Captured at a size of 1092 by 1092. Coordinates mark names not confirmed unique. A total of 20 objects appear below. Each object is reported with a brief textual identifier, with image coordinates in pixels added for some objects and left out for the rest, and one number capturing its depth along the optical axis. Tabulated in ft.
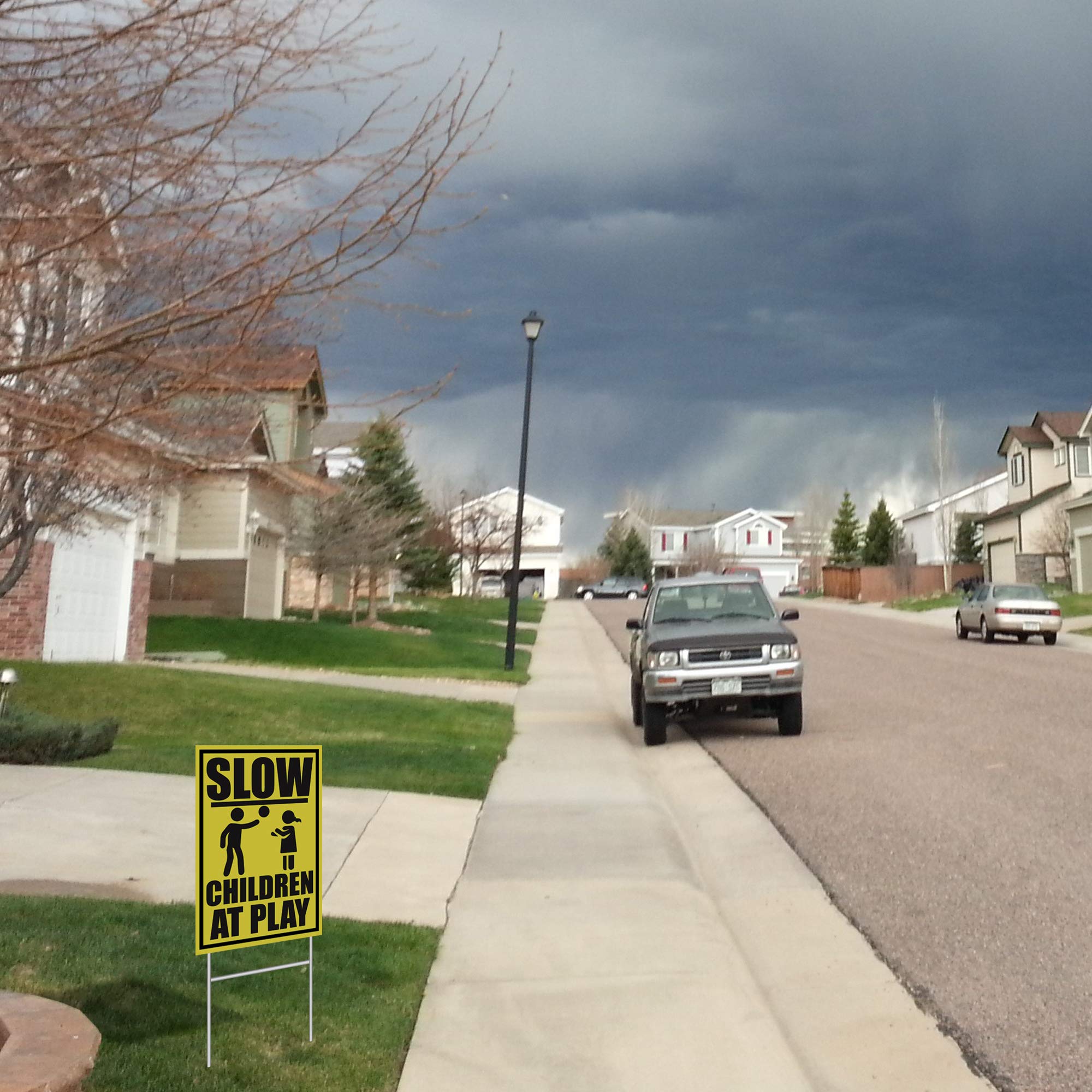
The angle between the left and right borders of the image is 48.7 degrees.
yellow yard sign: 13.66
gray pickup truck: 42.63
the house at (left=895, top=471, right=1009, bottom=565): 238.48
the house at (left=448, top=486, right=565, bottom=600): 223.10
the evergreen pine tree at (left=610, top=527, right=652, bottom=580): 303.68
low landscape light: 33.88
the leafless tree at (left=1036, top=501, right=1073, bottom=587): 151.94
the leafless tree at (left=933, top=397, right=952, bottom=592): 185.88
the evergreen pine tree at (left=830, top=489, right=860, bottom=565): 267.80
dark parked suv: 251.60
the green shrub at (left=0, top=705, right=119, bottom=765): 34.58
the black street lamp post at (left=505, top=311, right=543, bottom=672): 74.23
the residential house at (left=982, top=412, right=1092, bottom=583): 158.10
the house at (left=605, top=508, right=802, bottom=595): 329.72
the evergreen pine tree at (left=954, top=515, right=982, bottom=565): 226.99
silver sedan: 93.86
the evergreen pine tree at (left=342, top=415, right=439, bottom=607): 121.29
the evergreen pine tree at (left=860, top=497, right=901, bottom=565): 238.68
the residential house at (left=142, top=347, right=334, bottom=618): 90.68
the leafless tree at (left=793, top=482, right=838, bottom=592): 360.07
